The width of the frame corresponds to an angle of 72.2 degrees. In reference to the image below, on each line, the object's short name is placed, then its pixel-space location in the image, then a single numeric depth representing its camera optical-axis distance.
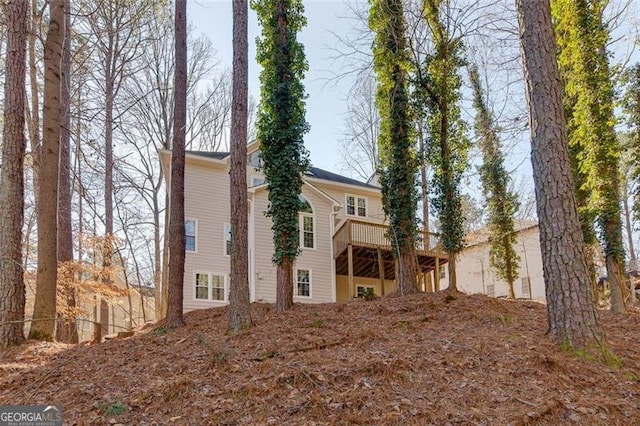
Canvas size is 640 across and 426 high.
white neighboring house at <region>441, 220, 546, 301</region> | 20.01
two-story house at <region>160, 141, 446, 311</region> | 14.64
